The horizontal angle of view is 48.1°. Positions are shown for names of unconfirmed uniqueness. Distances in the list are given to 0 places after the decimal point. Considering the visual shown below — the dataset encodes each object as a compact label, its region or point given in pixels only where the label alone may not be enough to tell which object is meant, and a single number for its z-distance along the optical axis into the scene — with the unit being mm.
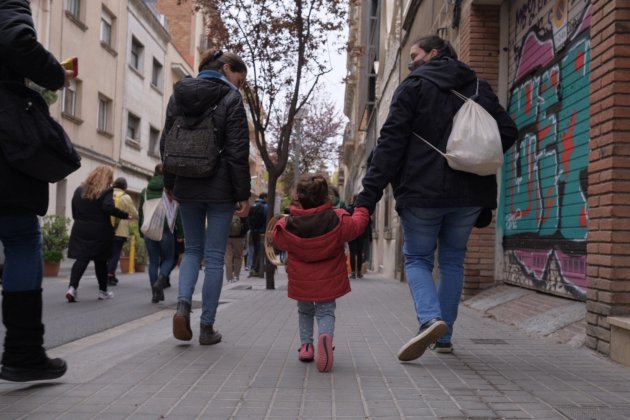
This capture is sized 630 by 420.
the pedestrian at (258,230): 15383
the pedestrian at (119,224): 10719
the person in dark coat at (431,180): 4445
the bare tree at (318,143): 40562
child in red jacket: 4348
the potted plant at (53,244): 13609
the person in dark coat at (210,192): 4906
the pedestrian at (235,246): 13297
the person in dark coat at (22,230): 3430
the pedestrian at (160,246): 8984
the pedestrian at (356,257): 16031
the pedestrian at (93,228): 9023
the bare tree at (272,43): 12523
